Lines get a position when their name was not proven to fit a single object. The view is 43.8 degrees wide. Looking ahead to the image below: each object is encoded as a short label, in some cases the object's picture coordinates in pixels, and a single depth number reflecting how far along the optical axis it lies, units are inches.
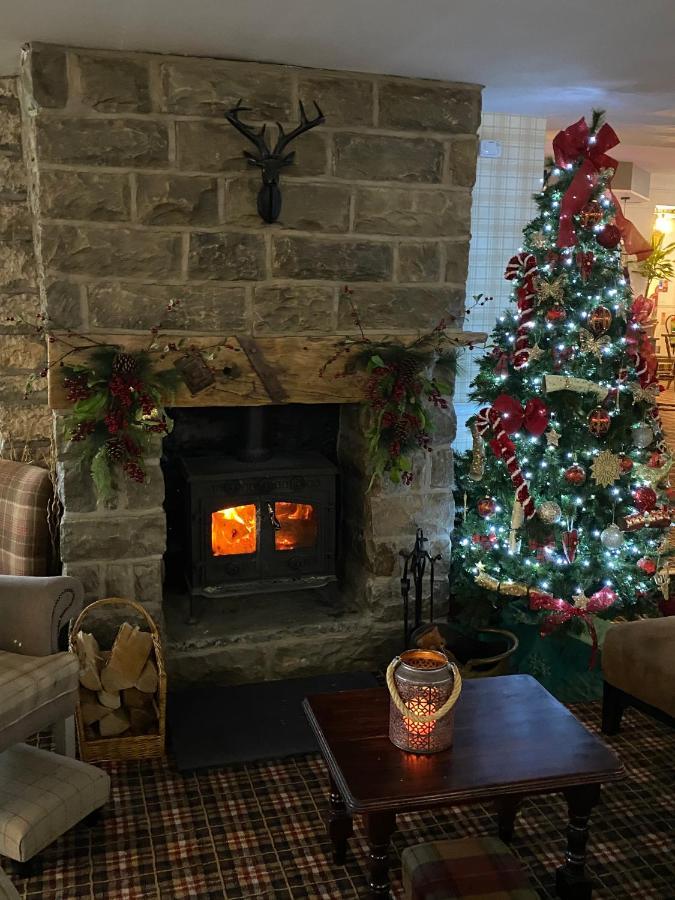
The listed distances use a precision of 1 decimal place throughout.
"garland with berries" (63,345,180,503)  111.7
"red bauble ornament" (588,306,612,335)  127.5
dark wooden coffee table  78.7
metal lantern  83.1
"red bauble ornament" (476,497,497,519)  138.0
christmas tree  129.0
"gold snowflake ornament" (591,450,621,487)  129.6
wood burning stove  129.0
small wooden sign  118.9
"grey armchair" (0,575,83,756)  96.0
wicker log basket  109.7
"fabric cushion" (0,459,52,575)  128.0
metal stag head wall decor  114.1
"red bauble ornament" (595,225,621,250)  128.0
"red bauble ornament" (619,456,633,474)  130.4
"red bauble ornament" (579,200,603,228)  127.6
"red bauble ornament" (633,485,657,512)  131.3
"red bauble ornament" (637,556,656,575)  132.6
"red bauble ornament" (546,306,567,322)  129.5
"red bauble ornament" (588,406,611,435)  128.3
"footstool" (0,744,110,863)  86.0
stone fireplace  111.5
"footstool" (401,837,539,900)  71.2
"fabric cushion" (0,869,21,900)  53.0
